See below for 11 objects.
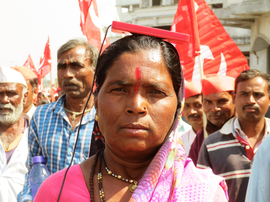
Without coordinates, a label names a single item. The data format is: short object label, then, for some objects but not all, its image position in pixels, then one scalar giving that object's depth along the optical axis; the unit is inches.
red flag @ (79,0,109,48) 240.7
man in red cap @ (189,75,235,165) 167.0
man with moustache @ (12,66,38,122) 216.9
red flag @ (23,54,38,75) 495.8
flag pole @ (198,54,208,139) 177.3
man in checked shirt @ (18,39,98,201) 108.8
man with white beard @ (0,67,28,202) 147.3
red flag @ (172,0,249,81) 216.5
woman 52.9
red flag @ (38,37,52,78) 432.8
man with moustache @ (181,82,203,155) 204.7
